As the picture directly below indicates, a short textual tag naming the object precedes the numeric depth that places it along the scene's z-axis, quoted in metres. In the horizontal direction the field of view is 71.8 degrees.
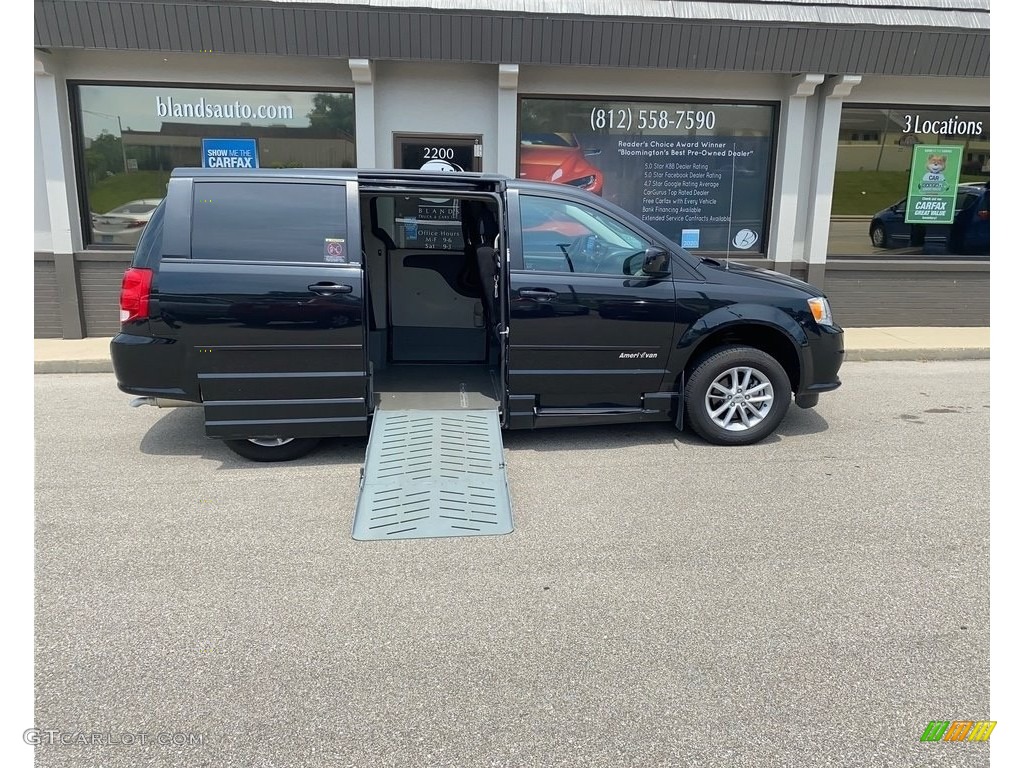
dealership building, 8.02
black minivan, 4.76
